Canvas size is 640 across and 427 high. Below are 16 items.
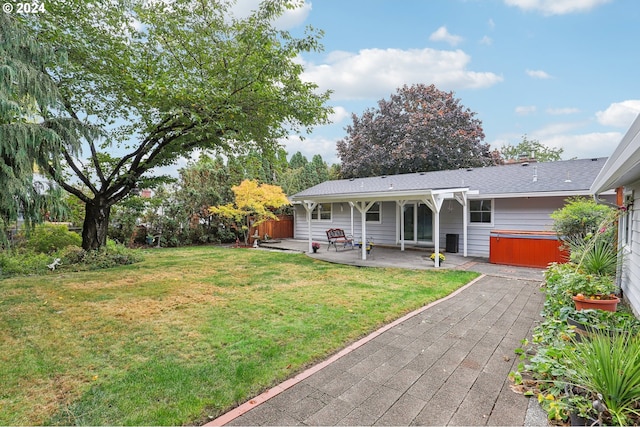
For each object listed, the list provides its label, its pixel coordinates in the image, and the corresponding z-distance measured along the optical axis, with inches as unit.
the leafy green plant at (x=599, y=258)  191.8
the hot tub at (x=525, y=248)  317.4
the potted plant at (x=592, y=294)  142.9
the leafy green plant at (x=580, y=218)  275.3
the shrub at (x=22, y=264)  310.3
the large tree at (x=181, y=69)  287.0
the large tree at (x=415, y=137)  821.9
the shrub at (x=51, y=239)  395.2
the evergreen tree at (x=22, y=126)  147.5
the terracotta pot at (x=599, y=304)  141.5
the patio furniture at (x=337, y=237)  472.2
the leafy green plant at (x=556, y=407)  83.7
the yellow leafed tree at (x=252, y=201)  531.2
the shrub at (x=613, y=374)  78.0
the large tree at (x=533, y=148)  1128.2
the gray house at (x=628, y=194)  88.0
